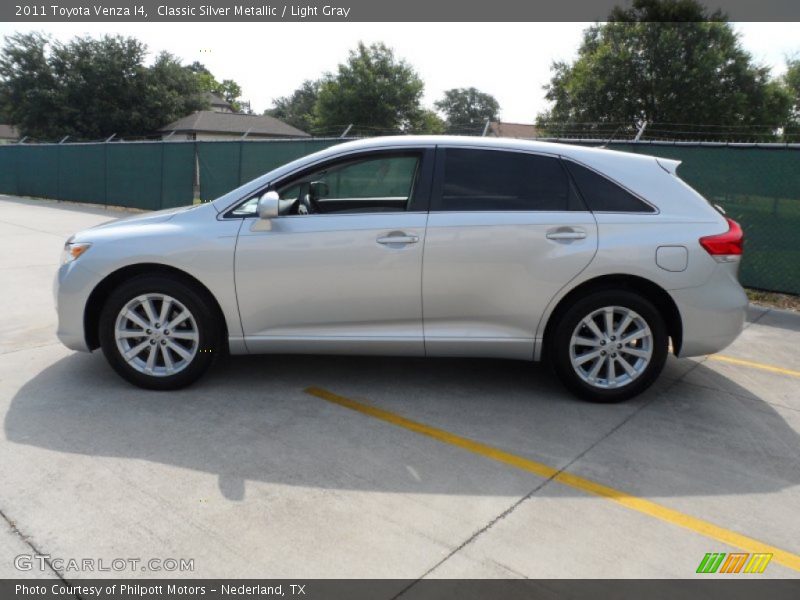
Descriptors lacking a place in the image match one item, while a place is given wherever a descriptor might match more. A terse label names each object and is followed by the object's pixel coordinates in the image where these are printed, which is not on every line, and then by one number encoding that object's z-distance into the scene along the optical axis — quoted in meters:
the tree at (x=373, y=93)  48.09
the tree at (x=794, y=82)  43.74
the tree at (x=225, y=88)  91.31
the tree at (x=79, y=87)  43.53
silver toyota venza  4.29
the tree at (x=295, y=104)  97.54
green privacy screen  7.83
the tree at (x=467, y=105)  117.75
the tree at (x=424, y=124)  47.09
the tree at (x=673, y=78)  35.47
